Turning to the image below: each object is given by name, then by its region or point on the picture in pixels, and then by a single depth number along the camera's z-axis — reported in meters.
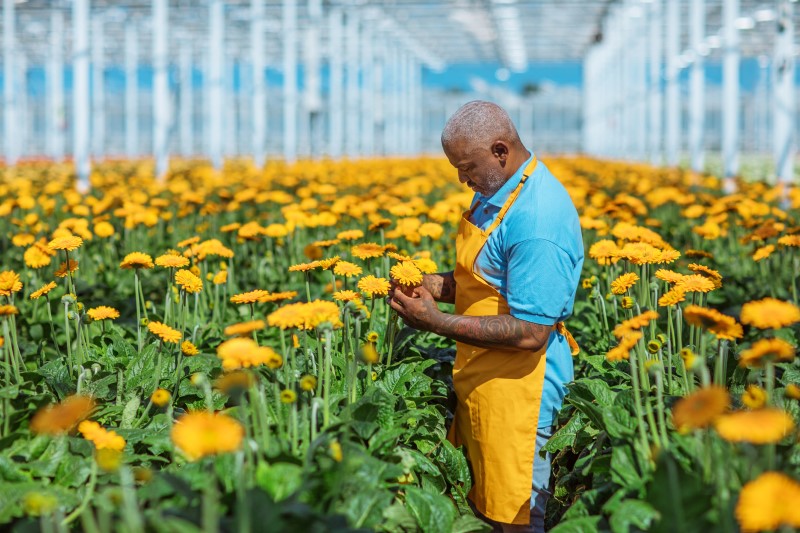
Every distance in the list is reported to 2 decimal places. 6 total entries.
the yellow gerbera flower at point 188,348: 2.93
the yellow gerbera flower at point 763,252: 3.78
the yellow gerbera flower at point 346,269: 3.03
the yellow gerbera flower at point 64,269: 3.29
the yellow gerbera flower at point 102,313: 2.94
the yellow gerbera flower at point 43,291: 2.98
